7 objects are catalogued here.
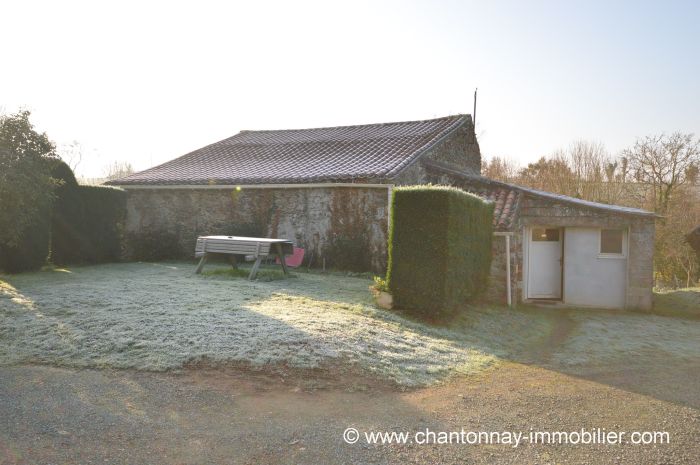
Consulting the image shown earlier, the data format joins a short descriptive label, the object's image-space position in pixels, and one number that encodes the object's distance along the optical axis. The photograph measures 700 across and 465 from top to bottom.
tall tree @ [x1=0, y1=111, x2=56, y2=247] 10.66
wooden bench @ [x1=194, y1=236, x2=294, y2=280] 11.54
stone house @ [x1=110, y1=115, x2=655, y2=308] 13.41
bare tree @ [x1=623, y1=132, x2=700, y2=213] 26.66
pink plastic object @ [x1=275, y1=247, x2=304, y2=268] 14.54
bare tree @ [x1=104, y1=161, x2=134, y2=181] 50.89
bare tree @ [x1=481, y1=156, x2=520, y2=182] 38.30
